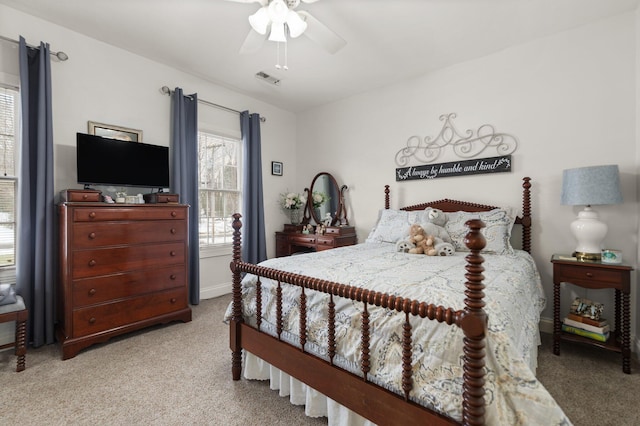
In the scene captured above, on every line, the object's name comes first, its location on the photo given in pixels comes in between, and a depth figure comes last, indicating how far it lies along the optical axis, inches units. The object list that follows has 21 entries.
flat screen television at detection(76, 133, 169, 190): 101.4
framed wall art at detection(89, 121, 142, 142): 110.9
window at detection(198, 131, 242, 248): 150.3
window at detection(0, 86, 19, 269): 96.0
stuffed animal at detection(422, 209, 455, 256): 96.5
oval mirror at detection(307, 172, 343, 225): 168.6
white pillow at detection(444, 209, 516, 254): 99.6
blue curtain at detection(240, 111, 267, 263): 159.0
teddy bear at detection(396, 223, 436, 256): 98.3
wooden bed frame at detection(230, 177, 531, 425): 38.1
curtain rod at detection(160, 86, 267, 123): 130.5
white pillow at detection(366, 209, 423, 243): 120.7
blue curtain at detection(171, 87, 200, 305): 130.6
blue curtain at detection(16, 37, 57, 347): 93.4
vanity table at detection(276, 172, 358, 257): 153.8
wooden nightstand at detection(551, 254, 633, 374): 81.7
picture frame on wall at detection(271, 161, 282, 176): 178.5
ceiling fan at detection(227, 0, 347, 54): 80.7
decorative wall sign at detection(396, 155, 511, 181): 117.1
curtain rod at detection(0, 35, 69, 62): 101.3
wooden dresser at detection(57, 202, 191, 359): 90.5
